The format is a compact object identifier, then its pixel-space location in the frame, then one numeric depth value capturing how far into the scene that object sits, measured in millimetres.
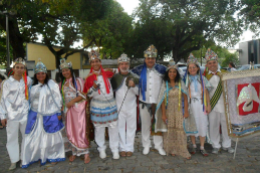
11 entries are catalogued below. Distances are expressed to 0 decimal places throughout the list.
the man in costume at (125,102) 4562
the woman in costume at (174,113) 4465
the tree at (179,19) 7805
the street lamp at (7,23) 8164
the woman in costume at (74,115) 4445
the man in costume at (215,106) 4688
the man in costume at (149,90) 4609
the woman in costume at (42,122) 4266
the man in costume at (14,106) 4188
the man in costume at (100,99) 4453
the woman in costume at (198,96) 4570
